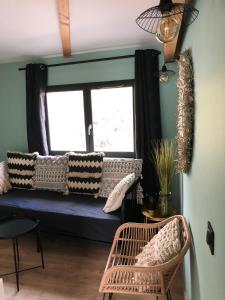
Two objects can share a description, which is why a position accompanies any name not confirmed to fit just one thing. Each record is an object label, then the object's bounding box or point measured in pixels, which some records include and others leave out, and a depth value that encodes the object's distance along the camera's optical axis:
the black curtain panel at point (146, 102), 3.17
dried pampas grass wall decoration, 1.59
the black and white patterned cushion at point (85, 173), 3.24
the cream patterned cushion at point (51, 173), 3.43
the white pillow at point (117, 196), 2.65
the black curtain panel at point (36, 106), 3.71
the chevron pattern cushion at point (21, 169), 3.59
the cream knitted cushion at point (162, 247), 1.66
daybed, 2.62
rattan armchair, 1.62
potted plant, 2.58
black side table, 2.29
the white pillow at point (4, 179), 3.45
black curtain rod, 3.33
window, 3.55
